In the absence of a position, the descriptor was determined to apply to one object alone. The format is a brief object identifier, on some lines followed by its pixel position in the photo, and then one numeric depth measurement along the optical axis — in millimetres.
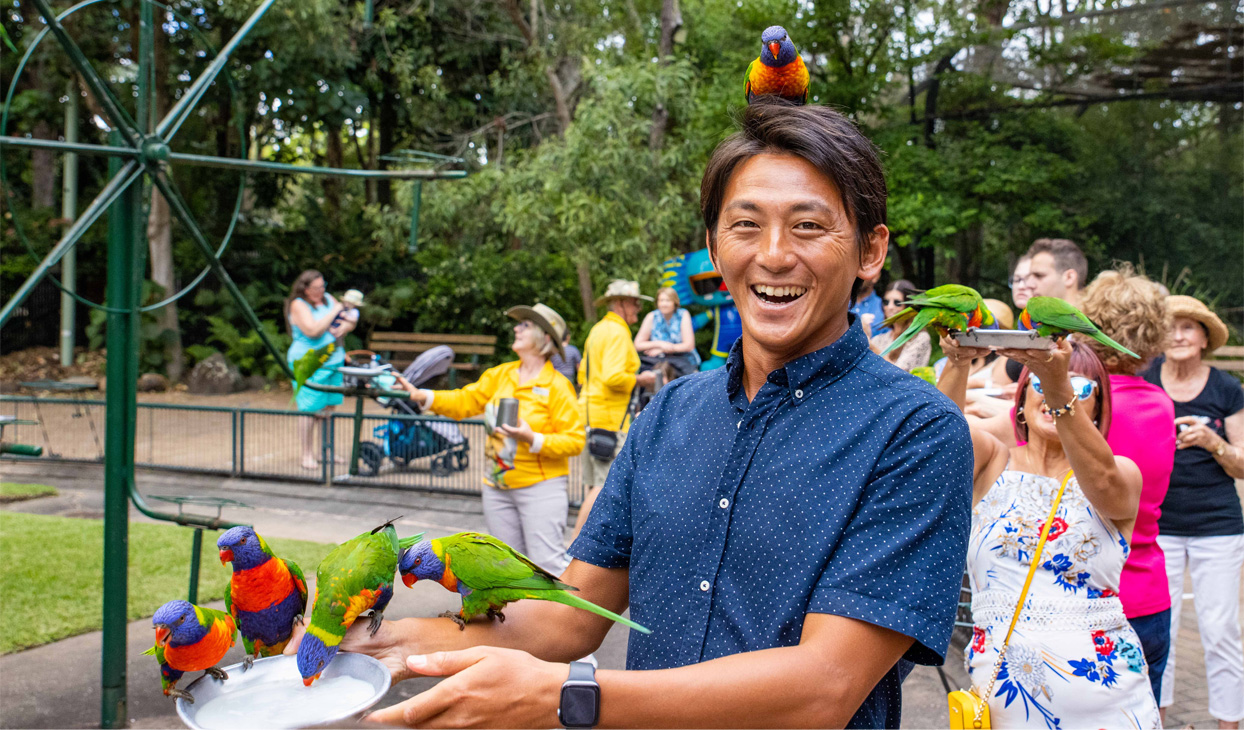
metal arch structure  3146
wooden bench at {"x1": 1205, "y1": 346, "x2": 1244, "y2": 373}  8042
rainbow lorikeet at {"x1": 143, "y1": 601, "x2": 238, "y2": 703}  1440
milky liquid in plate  1231
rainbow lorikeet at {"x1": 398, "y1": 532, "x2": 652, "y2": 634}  1469
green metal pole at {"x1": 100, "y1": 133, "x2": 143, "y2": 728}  3225
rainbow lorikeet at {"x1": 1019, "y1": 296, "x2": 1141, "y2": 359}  2160
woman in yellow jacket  4688
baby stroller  7953
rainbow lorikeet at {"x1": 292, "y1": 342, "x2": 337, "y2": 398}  5477
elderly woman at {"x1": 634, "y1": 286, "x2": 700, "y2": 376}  8148
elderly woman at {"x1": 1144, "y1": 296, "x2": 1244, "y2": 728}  3537
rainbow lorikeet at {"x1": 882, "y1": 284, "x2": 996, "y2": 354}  2336
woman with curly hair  2676
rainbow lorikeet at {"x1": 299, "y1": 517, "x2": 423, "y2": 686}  1358
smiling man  1078
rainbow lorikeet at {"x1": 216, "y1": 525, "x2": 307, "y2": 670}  1529
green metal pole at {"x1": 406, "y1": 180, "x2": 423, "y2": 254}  4172
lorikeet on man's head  1498
